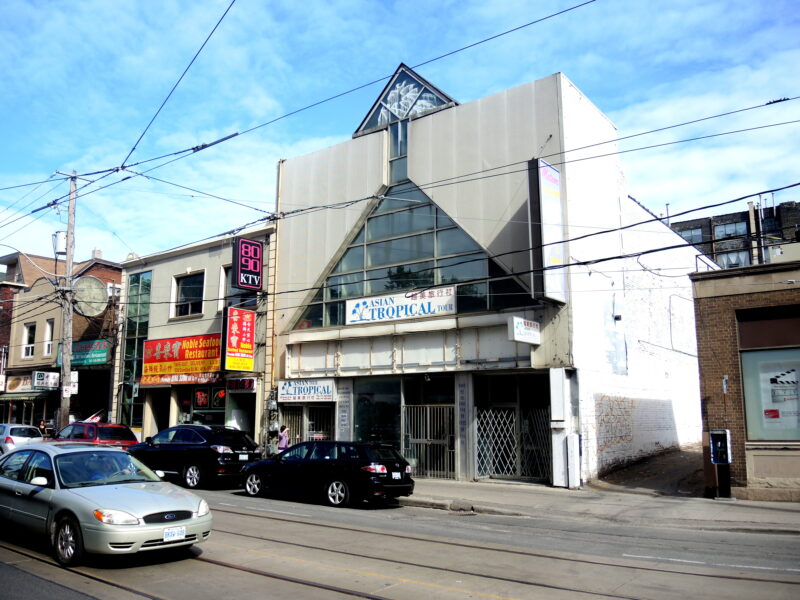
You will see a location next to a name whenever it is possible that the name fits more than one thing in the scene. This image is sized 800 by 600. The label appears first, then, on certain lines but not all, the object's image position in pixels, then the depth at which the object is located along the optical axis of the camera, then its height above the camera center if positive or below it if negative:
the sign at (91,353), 32.50 +2.50
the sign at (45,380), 31.23 +1.14
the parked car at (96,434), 21.53 -1.00
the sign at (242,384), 25.50 +0.67
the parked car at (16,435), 23.26 -1.13
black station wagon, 14.79 -1.63
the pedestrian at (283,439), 22.50 -1.26
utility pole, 24.91 +2.40
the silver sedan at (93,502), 7.89 -1.25
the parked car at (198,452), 17.86 -1.37
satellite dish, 32.16 +5.26
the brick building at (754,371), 15.20 +0.61
